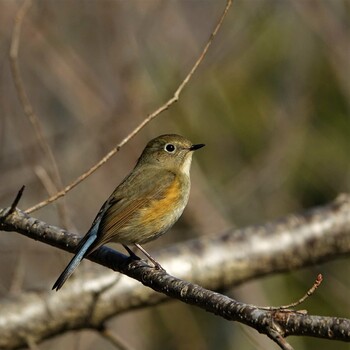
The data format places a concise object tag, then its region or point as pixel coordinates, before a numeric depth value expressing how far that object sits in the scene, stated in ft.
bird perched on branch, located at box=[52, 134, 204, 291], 26.45
